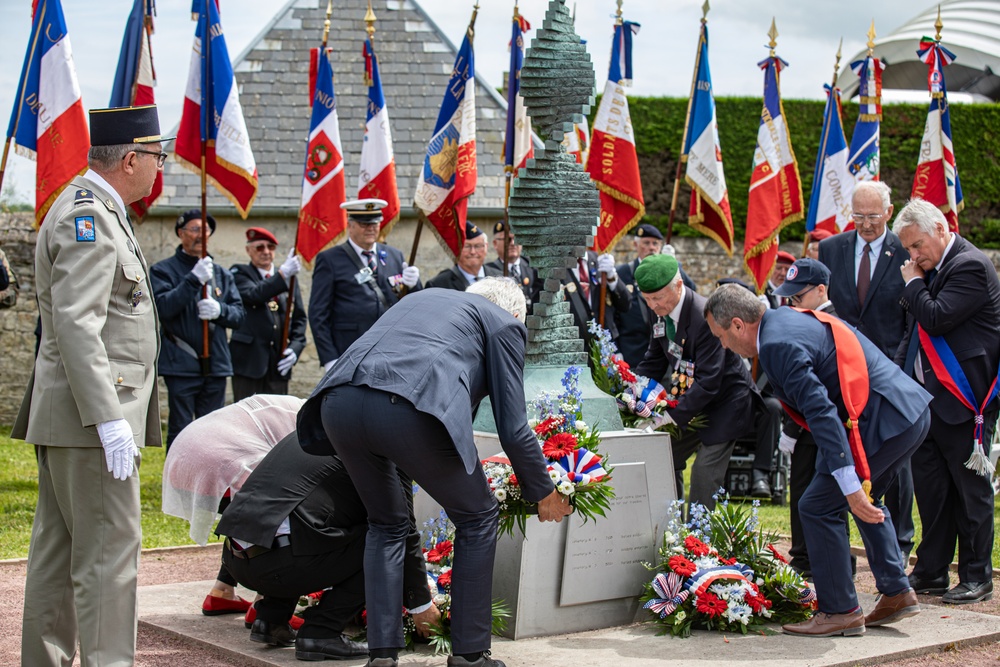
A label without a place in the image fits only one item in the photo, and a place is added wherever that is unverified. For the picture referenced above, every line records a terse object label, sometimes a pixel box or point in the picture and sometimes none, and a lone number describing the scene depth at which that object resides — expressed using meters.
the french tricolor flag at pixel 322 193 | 9.87
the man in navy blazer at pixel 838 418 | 5.04
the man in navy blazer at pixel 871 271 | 7.01
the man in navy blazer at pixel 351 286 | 8.81
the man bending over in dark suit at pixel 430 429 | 4.21
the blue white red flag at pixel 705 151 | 10.12
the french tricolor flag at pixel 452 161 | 9.98
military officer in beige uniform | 3.81
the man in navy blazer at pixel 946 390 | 6.10
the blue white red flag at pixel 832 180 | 10.90
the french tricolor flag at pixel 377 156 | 10.20
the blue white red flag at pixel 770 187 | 10.48
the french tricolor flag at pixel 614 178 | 9.41
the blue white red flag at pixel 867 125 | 10.89
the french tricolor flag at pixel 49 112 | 8.67
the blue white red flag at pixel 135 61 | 9.22
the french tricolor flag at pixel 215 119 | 9.25
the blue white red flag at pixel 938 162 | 10.71
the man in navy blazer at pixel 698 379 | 6.36
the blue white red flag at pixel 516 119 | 9.98
